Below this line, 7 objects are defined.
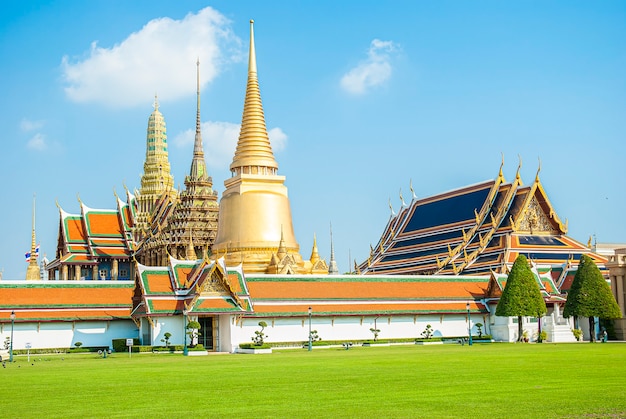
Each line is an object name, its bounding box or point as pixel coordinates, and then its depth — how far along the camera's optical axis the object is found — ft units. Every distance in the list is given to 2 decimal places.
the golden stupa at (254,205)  203.41
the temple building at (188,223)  256.52
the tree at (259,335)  140.46
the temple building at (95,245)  285.23
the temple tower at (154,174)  305.12
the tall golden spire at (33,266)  280.72
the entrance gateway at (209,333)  141.18
